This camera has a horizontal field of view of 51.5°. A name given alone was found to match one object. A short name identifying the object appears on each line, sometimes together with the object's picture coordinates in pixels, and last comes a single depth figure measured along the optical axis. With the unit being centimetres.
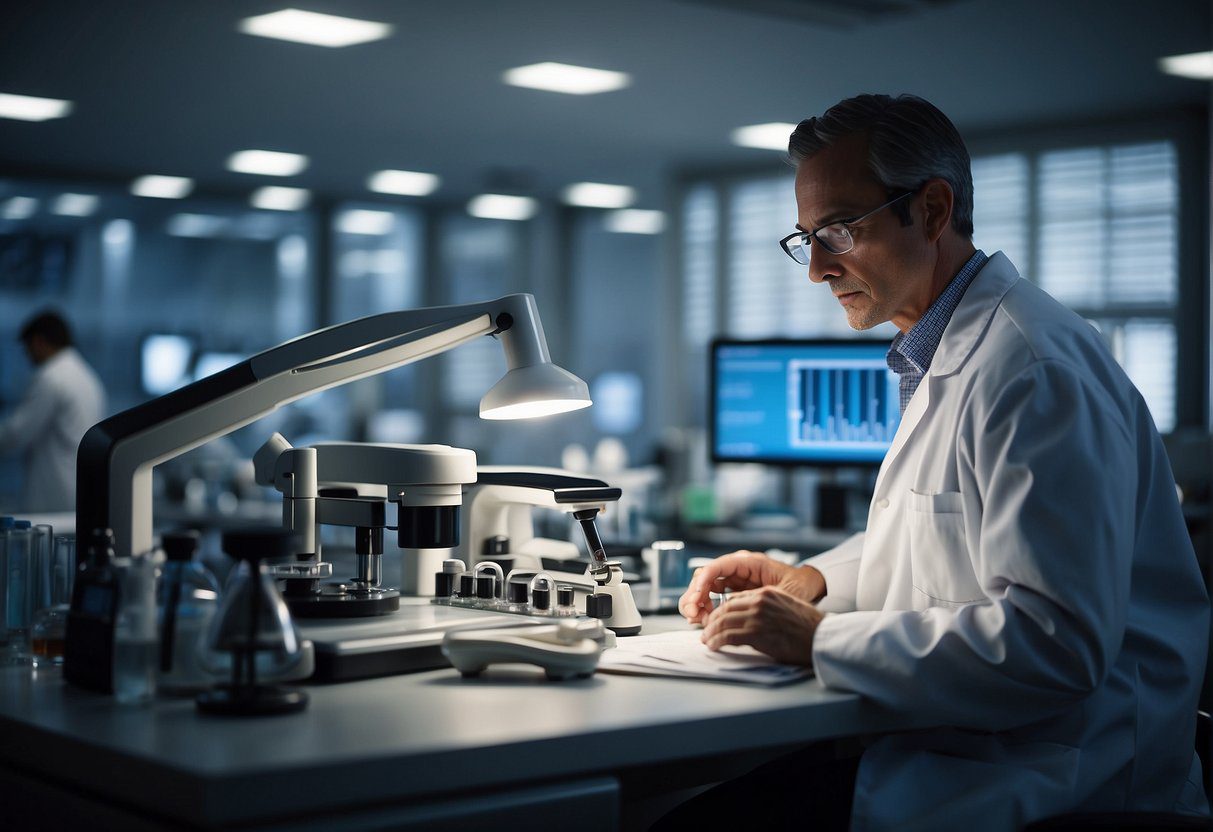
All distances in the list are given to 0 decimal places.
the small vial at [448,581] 185
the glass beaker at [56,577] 166
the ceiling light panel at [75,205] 791
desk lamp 167
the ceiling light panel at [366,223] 900
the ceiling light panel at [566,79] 541
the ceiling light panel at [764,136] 657
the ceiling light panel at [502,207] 881
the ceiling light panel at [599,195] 847
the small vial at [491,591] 179
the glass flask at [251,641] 132
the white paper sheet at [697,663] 150
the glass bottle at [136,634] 137
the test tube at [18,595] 166
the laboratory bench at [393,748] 111
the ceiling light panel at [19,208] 774
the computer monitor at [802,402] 388
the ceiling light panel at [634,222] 936
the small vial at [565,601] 173
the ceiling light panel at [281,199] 845
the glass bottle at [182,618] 139
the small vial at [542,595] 172
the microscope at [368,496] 176
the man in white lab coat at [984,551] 139
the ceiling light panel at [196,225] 840
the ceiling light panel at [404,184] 799
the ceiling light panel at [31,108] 603
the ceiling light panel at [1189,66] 526
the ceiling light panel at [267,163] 727
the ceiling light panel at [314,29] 464
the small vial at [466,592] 181
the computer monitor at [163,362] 809
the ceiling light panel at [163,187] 793
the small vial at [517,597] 175
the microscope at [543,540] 181
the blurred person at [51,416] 599
